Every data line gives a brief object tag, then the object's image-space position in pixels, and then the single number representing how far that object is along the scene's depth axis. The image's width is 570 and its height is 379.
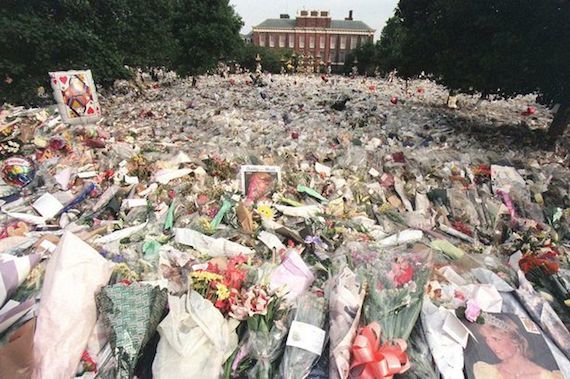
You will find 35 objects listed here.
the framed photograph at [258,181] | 3.72
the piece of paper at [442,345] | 1.70
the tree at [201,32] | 12.72
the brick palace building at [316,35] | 46.41
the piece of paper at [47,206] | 3.41
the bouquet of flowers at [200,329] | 1.74
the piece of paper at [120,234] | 2.90
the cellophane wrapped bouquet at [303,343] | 1.73
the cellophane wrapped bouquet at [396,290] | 1.82
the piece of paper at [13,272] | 1.94
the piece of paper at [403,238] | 2.93
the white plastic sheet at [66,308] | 1.73
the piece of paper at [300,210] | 3.41
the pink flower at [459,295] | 2.13
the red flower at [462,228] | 3.47
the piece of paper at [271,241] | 2.78
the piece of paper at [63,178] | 3.95
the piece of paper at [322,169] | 4.41
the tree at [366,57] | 31.57
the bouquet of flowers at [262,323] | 1.78
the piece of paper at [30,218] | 3.31
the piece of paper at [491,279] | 2.31
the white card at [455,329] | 1.77
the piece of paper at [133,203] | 3.56
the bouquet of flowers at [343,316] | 1.66
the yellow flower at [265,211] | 3.29
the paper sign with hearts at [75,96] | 5.65
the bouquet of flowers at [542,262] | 2.32
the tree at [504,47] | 4.83
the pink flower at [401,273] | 1.98
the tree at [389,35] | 22.59
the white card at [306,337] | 1.77
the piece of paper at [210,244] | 2.72
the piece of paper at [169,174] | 4.05
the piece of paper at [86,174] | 4.14
